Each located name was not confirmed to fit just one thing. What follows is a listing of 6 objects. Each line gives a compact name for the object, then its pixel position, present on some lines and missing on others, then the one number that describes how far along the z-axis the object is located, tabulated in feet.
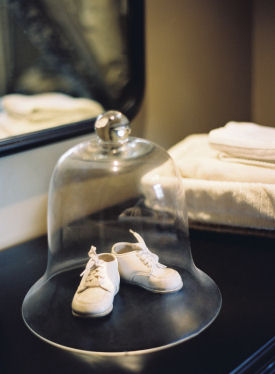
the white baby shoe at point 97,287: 2.56
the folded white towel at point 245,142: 3.33
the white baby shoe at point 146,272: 2.77
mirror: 3.25
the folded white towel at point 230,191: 3.17
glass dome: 2.47
